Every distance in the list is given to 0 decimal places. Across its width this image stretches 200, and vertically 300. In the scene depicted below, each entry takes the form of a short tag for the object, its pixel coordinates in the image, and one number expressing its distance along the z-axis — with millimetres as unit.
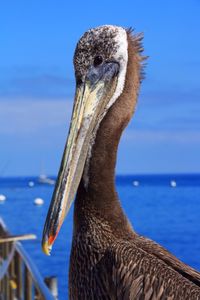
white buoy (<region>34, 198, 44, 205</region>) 72443
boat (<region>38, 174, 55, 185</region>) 144563
